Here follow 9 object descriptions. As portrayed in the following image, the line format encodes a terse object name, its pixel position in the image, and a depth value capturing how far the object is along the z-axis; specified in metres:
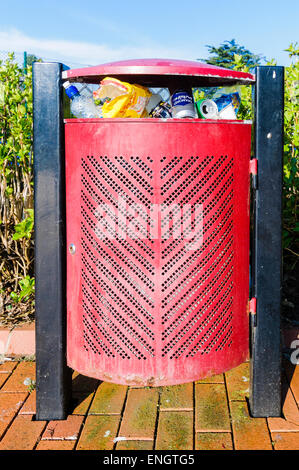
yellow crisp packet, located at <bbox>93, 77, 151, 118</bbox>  2.01
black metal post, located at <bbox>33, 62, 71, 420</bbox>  2.08
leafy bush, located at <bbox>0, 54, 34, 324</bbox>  3.06
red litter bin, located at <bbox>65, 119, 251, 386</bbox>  1.94
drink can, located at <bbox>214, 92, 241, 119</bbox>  2.15
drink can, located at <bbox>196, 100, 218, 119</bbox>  2.12
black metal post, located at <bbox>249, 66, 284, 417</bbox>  2.08
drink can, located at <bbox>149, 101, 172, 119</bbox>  2.11
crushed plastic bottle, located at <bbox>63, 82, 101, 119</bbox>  2.19
